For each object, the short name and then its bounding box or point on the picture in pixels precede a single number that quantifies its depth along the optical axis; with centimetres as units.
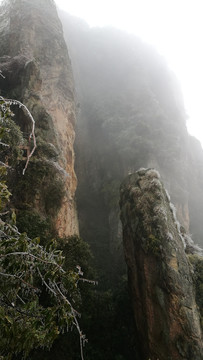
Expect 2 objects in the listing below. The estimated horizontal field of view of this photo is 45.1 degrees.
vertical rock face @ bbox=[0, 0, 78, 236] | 1084
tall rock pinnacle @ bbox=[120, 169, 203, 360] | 651
